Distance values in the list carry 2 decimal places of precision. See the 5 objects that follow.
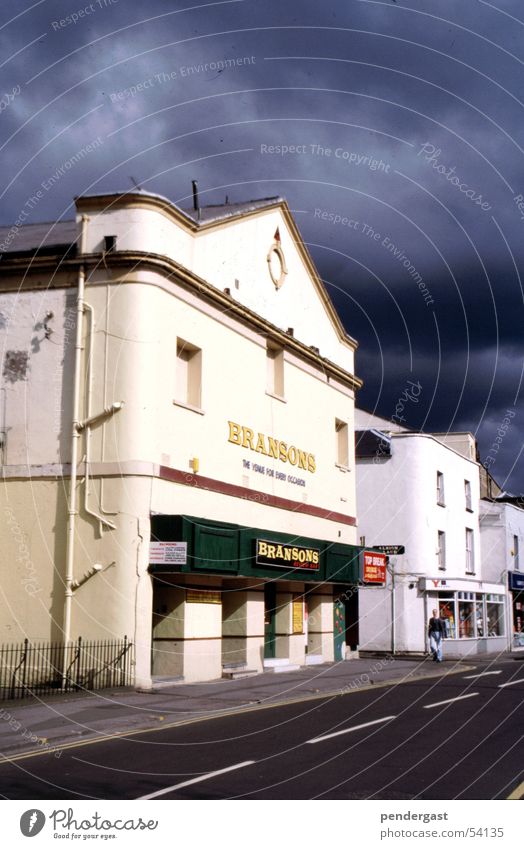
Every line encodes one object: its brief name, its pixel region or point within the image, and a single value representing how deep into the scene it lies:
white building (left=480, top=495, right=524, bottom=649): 54.12
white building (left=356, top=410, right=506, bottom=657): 43.34
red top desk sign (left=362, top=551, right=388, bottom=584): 36.62
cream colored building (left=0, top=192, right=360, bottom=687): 23.02
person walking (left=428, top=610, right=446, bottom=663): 37.75
